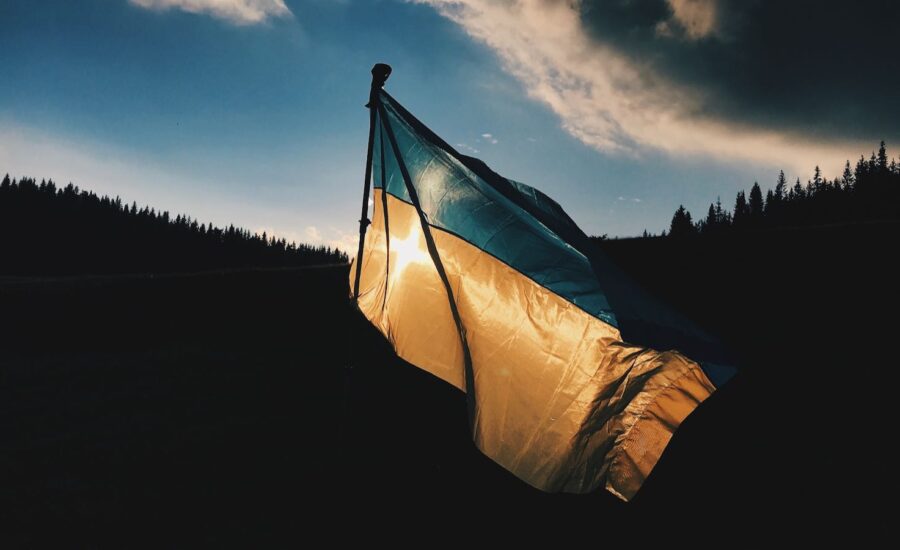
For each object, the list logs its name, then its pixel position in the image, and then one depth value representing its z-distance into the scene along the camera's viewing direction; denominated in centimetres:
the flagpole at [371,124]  464
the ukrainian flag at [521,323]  326
